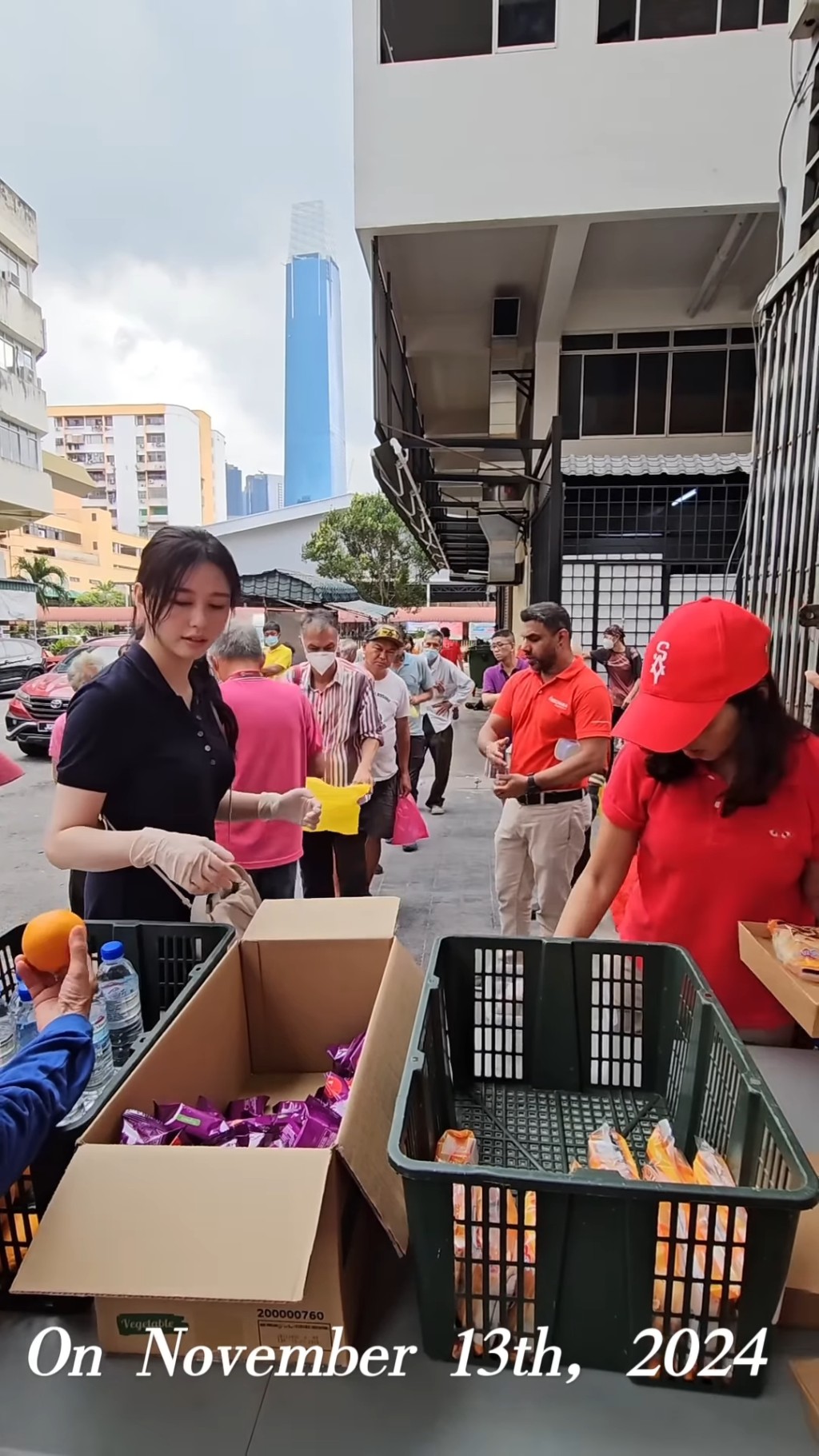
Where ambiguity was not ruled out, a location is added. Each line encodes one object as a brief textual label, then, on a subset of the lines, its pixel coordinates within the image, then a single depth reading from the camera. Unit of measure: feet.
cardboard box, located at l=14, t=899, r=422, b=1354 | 2.72
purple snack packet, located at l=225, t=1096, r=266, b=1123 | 4.58
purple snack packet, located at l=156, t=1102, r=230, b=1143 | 3.60
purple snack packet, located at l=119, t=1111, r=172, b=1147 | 3.33
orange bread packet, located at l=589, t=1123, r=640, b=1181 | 3.38
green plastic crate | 2.68
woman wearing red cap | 4.60
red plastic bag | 15.24
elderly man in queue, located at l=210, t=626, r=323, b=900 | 9.94
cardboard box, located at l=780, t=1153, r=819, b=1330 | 2.90
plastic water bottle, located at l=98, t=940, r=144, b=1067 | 4.42
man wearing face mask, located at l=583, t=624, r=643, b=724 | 23.16
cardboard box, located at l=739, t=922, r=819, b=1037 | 3.81
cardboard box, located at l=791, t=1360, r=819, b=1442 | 2.58
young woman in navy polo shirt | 5.32
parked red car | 34.40
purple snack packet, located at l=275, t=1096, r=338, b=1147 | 3.65
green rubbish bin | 58.59
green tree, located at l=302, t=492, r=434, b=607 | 99.60
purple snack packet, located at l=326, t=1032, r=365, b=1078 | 4.63
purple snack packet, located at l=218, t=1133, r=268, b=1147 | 3.68
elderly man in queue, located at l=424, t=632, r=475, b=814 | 23.18
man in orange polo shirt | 10.89
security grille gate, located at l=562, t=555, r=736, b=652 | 25.82
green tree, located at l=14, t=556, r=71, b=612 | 124.16
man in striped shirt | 12.63
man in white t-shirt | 14.11
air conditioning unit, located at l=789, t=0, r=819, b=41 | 8.61
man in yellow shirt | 15.07
